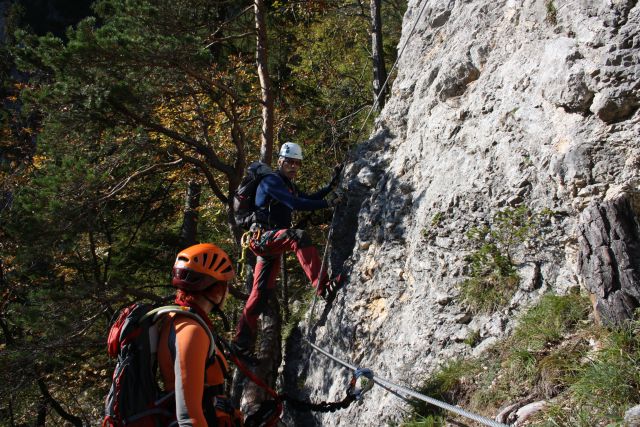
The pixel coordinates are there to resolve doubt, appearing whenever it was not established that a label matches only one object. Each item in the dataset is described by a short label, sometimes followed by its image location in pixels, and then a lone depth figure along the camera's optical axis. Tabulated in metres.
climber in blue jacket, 7.20
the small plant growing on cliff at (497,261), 5.00
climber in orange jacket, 2.91
